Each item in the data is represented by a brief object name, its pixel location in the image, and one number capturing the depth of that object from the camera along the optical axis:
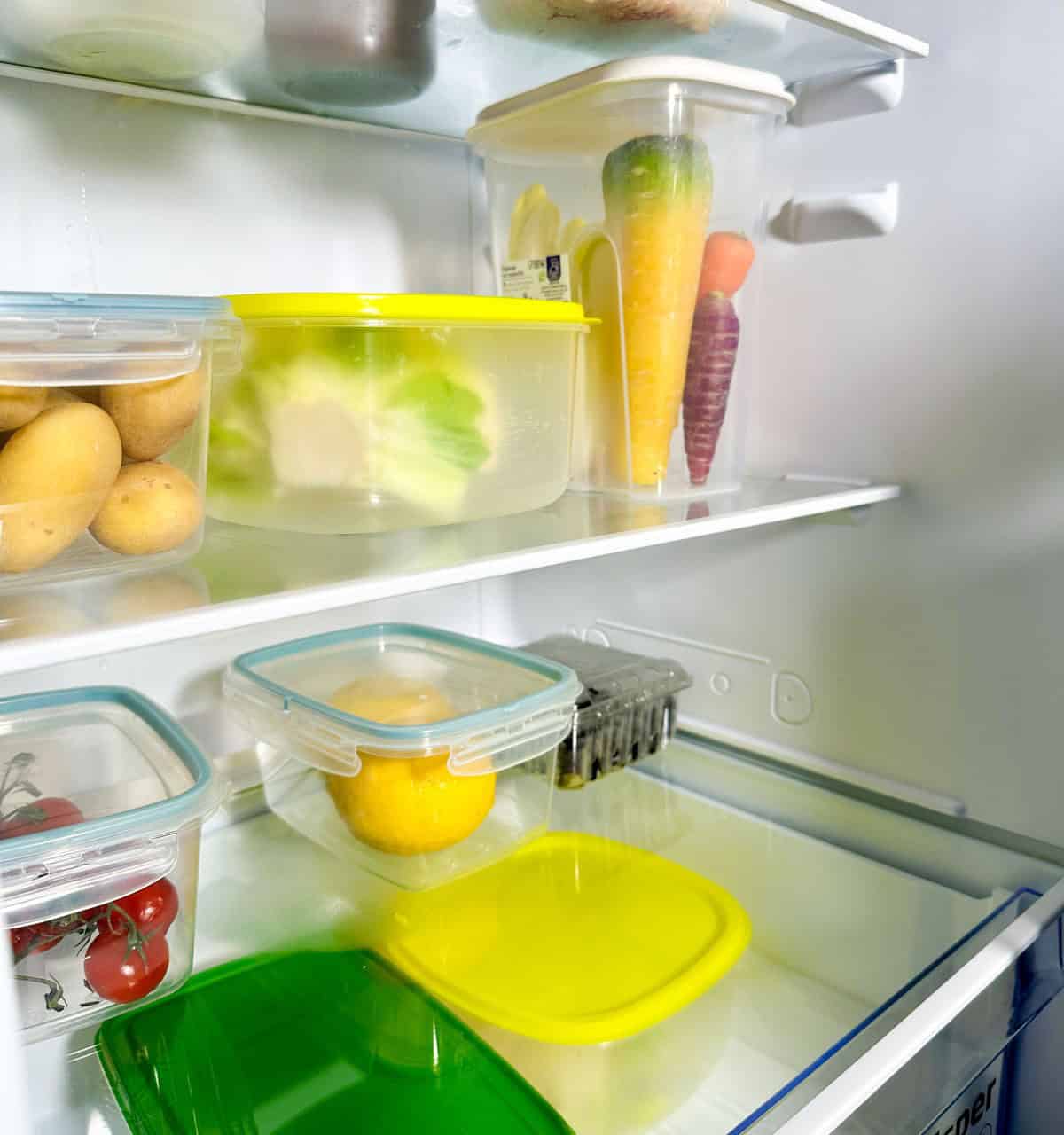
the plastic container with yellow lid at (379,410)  0.67
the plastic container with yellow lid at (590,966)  0.73
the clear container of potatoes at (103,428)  0.51
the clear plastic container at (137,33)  0.63
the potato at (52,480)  0.51
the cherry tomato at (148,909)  0.63
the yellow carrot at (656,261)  0.79
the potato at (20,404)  0.50
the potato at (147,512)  0.57
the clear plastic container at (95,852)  0.56
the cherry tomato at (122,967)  0.63
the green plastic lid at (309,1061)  0.68
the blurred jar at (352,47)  0.68
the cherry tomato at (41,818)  0.63
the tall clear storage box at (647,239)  0.78
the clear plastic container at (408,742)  0.74
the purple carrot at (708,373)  0.87
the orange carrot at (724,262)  0.85
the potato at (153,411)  0.56
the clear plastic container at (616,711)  1.01
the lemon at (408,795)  0.75
